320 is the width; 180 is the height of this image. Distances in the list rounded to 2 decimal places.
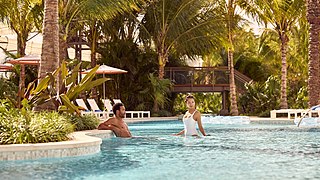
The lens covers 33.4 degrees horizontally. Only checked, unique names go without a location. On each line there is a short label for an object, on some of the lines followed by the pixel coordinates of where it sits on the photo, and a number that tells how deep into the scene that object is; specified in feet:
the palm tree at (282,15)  74.74
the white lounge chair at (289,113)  63.82
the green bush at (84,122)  41.29
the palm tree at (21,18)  67.41
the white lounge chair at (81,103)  64.16
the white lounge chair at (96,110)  66.49
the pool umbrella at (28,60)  61.93
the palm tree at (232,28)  82.07
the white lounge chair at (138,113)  75.67
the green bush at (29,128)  27.14
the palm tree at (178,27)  82.99
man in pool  39.21
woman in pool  37.91
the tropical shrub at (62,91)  36.68
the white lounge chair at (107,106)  69.00
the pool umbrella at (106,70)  69.75
